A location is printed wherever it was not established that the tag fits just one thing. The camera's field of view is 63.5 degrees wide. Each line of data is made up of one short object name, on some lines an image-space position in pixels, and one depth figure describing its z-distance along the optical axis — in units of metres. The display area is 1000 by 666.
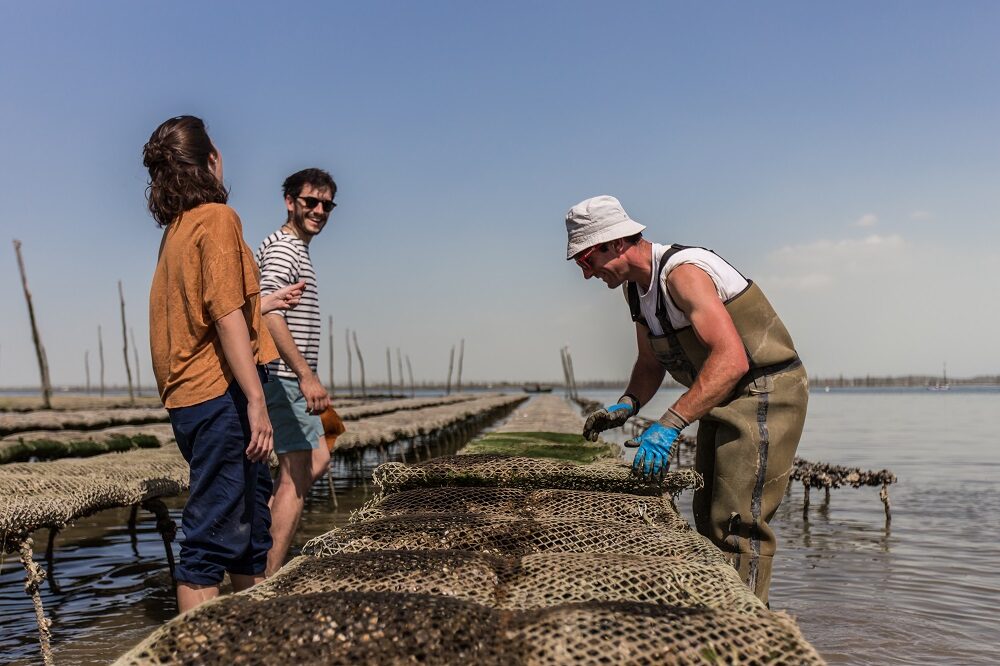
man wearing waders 3.15
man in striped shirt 3.77
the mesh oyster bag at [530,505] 3.21
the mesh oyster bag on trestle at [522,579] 2.09
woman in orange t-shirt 2.70
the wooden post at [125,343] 47.97
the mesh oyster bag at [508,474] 3.73
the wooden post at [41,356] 30.52
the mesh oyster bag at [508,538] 2.64
